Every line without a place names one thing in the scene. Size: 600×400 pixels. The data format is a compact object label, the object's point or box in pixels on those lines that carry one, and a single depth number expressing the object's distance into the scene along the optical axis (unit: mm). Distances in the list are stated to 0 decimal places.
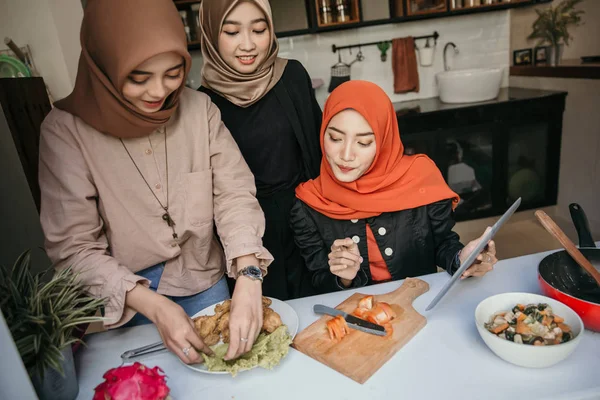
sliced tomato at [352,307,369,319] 1038
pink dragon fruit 751
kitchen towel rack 3593
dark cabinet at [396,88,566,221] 3201
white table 802
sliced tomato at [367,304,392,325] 1012
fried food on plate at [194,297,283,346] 1010
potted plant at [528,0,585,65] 3393
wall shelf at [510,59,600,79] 2949
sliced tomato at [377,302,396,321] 1023
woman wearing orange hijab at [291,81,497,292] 1424
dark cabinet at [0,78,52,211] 1780
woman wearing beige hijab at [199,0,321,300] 1509
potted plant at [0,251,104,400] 805
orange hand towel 3570
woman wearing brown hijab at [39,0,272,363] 993
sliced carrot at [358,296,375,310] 1056
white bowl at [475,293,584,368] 799
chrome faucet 3672
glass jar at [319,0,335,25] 3361
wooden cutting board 893
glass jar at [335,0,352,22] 3372
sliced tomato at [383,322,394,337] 971
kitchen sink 3199
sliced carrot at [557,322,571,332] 875
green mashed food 909
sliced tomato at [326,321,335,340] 983
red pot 957
